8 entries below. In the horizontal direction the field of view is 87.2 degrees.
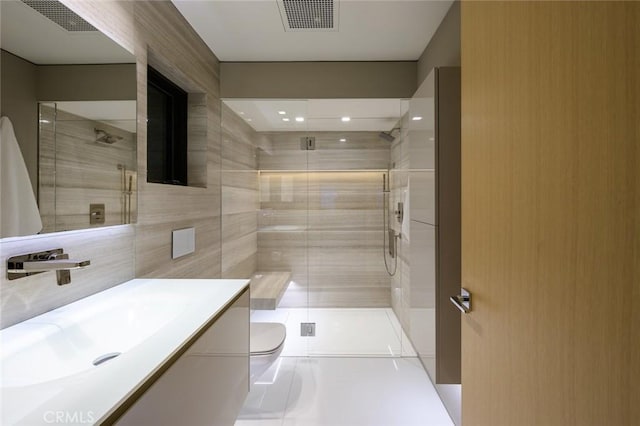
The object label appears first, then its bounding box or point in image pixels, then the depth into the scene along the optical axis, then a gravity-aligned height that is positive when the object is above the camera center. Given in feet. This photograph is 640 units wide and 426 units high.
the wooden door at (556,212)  1.86 -0.03
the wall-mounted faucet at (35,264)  3.24 -0.56
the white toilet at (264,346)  6.60 -2.82
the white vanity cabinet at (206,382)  2.46 -1.64
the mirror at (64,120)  3.22 +1.01
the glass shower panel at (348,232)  10.02 -0.74
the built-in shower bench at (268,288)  9.82 -2.38
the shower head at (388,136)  10.00 +2.19
